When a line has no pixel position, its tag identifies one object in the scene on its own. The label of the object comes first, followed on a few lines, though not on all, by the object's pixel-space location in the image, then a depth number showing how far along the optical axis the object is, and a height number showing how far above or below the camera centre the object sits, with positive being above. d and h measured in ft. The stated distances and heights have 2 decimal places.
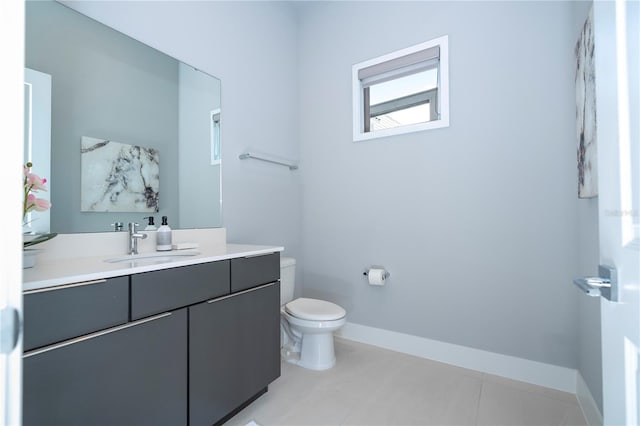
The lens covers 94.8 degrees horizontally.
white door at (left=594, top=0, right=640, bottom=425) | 1.80 +0.15
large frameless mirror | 4.39 +1.57
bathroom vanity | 2.85 -1.54
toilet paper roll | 7.59 -1.58
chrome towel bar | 7.27 +1.51
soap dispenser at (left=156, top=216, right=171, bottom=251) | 5.49 -0.42
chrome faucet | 5.12 -0.35
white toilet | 6.44 -2.45
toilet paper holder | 7.85 -1.53
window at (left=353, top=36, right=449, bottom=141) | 7.24 +3.36
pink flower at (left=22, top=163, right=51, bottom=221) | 3.50 +0.29
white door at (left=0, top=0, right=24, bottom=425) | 1.29 +0.07
